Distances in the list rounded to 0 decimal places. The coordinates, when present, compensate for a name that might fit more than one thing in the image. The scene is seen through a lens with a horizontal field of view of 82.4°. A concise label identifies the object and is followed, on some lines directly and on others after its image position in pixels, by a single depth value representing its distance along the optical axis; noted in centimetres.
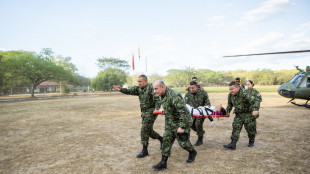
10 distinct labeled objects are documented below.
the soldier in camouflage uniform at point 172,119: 379
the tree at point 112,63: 6419
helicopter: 1273
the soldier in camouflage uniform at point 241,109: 501
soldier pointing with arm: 479
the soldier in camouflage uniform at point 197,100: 573
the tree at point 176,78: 11500
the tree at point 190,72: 9741
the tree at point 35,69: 3390
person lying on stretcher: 485
